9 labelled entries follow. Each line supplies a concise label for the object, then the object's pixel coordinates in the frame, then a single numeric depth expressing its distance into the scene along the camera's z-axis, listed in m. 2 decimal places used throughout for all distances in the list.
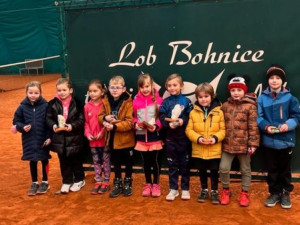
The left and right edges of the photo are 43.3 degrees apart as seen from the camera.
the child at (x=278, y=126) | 4.43
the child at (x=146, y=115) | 4.89
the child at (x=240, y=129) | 4.53
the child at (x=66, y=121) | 5.13
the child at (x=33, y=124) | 5.20
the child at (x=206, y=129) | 4.59
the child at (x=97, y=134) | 5.20
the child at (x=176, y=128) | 4.75
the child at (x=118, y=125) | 4.95
